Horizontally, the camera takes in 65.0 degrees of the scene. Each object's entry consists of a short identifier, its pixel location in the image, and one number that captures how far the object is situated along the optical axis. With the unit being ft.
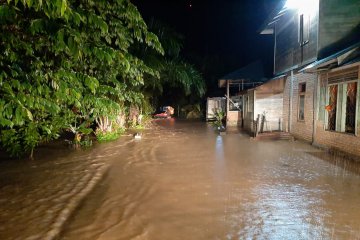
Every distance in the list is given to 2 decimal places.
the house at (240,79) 62.54
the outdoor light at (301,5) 39.88
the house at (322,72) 30.40
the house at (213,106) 90.79
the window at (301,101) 41.86
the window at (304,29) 41.41
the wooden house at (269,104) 50.72
